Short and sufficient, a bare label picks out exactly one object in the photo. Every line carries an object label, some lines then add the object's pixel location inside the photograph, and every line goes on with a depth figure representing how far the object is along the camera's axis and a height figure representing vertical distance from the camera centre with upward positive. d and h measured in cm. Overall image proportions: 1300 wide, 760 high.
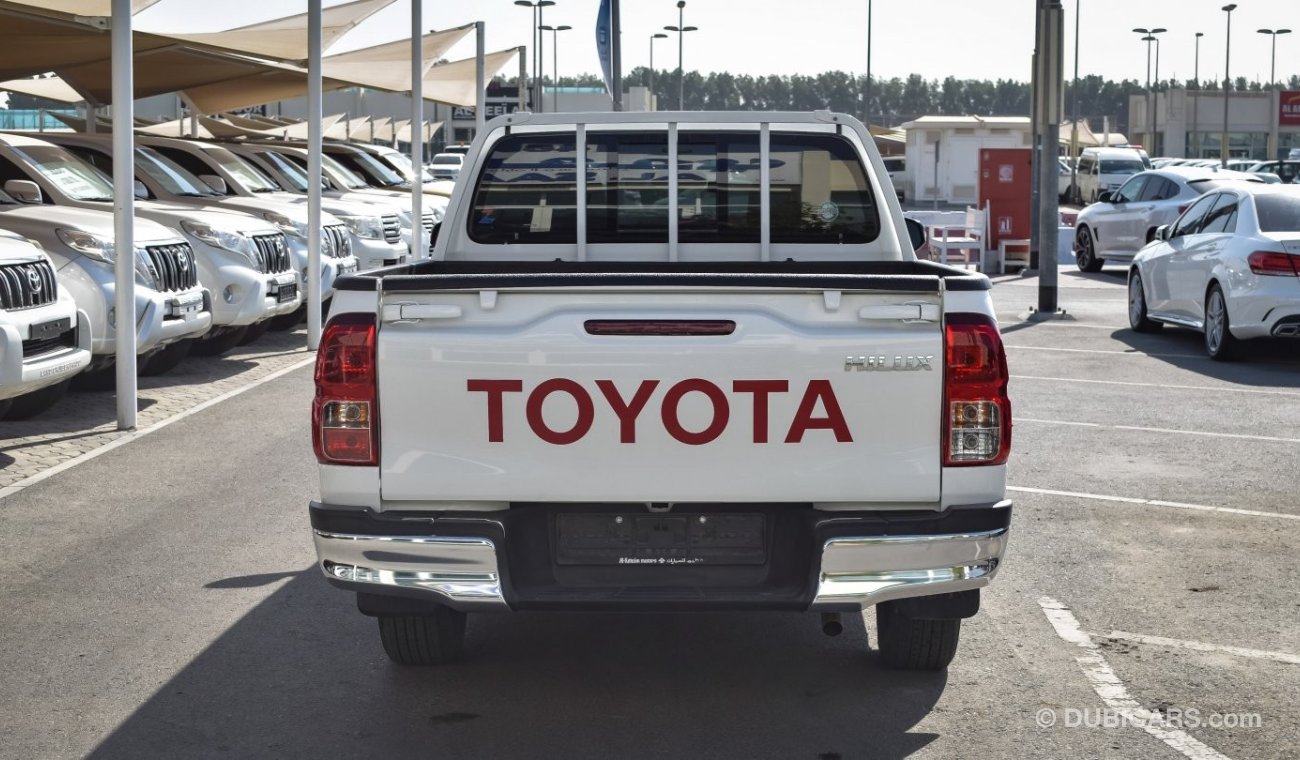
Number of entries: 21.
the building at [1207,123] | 9288 +541
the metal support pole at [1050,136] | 1884 +95
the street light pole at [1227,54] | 7494 +762
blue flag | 3017 +311
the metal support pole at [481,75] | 2536 +221
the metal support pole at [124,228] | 1101 -5
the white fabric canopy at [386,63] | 2283 +218
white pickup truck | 478 -61
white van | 4881 +151
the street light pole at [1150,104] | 9338 +638
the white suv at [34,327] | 952 -62
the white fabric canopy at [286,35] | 1689 +193
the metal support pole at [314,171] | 1589 +45
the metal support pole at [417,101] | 1947 +138
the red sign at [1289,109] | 7850 +515
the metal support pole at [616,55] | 3010 +294
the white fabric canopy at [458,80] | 2936 +245
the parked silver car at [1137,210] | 2411 +17
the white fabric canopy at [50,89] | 2817 +217
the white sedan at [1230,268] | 1389 -40
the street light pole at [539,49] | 5178 +569
